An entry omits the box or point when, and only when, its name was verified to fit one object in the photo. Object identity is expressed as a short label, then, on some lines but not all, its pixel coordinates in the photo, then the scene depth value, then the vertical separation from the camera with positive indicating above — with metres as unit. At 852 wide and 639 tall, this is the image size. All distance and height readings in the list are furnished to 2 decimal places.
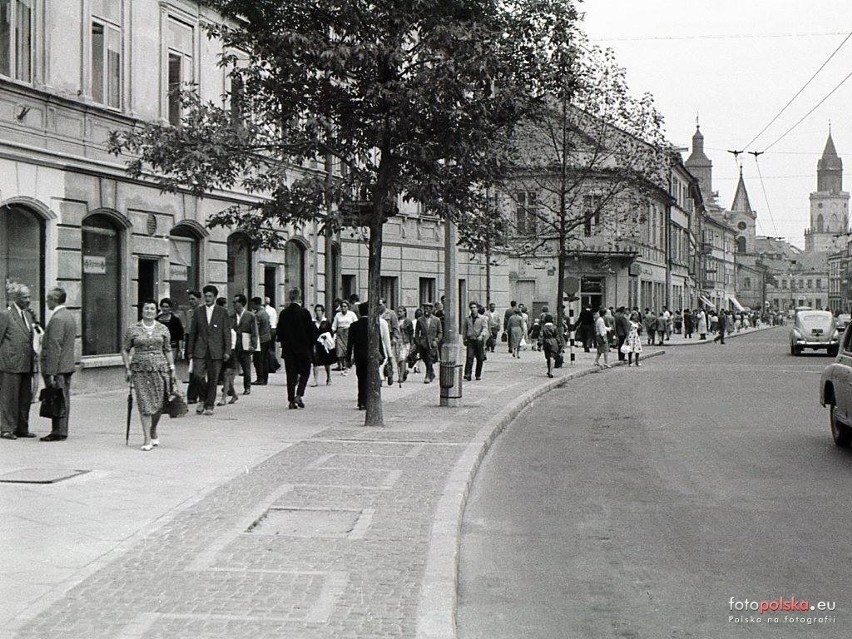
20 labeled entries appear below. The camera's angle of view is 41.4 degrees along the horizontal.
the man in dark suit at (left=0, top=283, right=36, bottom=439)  12.81 -0.47
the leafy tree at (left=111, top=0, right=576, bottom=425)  13.78 +2.81
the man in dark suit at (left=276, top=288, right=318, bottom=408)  17.03 -0.32
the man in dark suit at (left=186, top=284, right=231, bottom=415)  15.76 -0.25
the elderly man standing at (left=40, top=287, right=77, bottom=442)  12.65 -0.32
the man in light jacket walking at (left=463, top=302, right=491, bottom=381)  23.94 -0.26
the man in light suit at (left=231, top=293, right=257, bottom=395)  18.58 -0.08
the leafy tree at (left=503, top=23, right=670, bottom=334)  34.84 +5.75
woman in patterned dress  12.02 -0.47
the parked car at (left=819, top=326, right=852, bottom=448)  11.99 -0.74
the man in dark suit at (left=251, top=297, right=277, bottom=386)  22.41 -0.48
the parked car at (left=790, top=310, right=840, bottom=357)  42.69 -0.25
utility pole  17.48 -0.14
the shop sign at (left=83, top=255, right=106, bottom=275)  19.67 +1.02
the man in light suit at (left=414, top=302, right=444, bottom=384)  24.27 -0.28
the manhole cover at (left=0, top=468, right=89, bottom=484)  9.64 -1.35
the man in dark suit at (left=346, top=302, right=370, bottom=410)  16.80 -0.35
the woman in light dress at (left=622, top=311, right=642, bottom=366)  33.81 -0.51
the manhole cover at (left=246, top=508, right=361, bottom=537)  7.62 -1.40
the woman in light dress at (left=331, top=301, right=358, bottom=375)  23.64 -0.01
